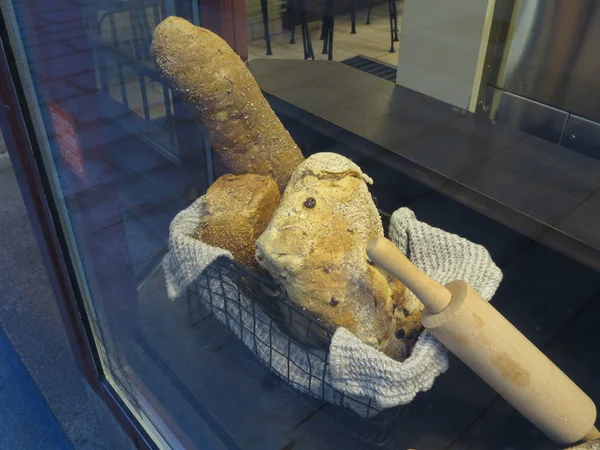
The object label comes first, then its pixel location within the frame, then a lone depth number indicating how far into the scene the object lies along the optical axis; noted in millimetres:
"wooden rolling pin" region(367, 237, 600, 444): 512
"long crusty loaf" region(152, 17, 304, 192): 696
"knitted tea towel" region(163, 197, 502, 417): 536
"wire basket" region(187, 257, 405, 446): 608
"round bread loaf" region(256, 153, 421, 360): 565
